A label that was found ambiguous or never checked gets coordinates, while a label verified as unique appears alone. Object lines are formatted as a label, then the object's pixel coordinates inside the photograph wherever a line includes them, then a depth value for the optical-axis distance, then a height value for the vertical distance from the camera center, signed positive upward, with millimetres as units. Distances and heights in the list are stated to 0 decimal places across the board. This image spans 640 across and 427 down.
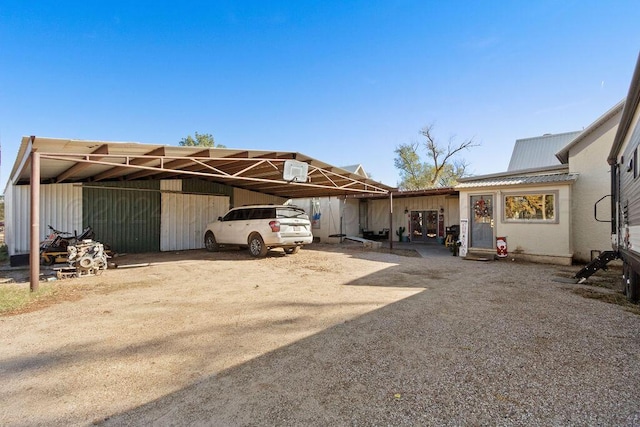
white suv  10312 -397
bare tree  35906 +5813
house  9875 +281
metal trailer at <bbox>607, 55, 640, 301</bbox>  4586 +457
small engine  7441 -1001
